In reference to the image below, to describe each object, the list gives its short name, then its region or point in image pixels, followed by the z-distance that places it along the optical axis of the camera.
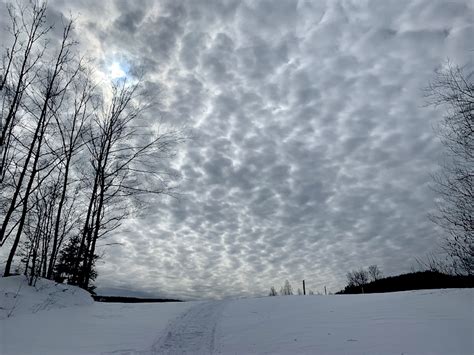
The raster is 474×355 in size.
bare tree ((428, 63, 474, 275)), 12.45
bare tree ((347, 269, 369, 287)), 78.62
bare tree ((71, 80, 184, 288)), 18.03
